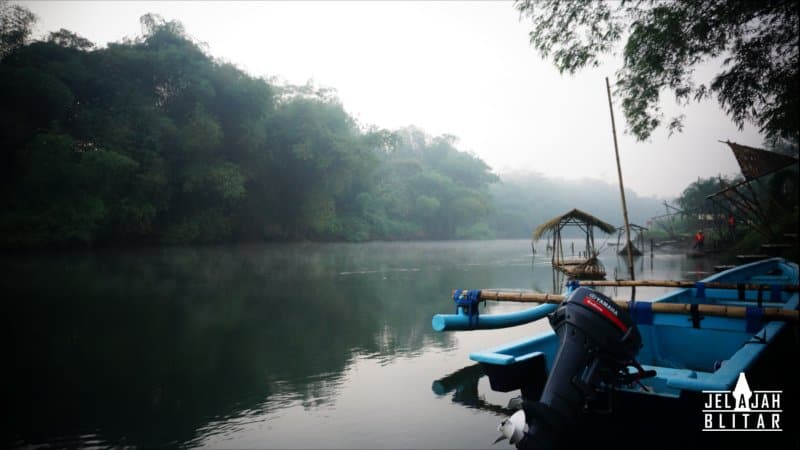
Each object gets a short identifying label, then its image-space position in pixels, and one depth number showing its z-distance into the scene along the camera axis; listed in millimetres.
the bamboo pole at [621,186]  9905
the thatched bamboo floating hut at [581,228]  12891
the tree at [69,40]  25141
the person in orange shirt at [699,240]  22961
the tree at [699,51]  7105
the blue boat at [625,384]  2344
